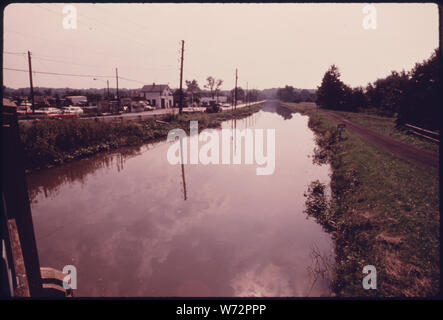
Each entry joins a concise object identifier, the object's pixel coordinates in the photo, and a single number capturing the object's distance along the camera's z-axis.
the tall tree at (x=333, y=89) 55.38
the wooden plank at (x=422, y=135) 15.82
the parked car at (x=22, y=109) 33.89
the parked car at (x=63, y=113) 32.48
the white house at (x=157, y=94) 62.97
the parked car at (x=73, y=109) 38.67
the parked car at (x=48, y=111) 33.88
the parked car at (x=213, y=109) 48.95
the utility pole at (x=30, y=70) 29.05
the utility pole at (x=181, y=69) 30.49
